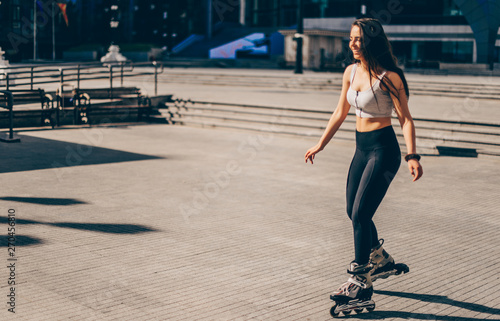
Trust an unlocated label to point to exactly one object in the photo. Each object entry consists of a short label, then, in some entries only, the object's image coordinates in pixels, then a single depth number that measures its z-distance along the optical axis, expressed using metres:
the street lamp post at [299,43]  32.44
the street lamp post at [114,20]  72.00
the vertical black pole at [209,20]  65.62
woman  4.57
